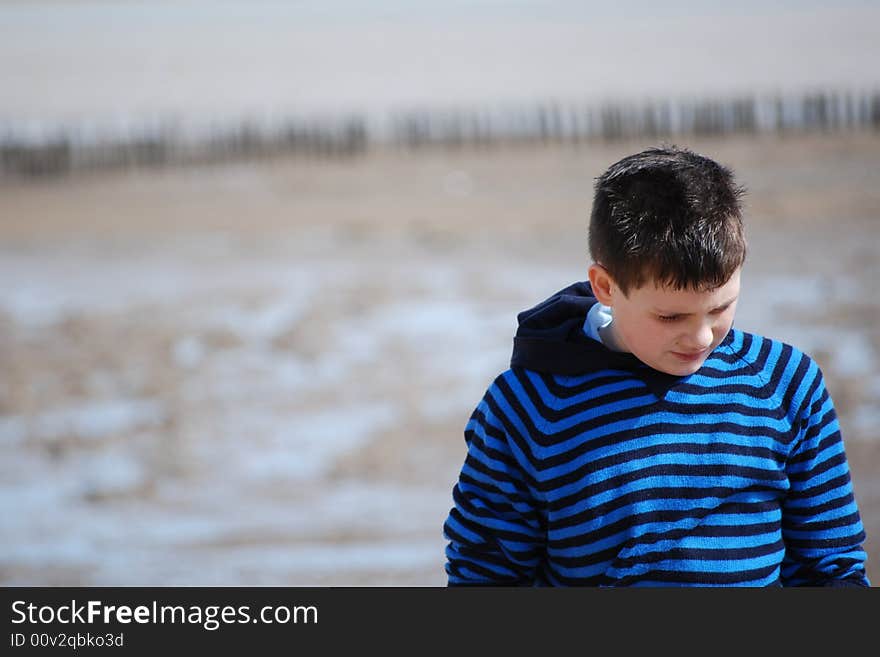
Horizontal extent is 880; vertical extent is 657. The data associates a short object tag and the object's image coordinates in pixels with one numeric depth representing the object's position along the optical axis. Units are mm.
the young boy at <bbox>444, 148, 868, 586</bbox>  4571
